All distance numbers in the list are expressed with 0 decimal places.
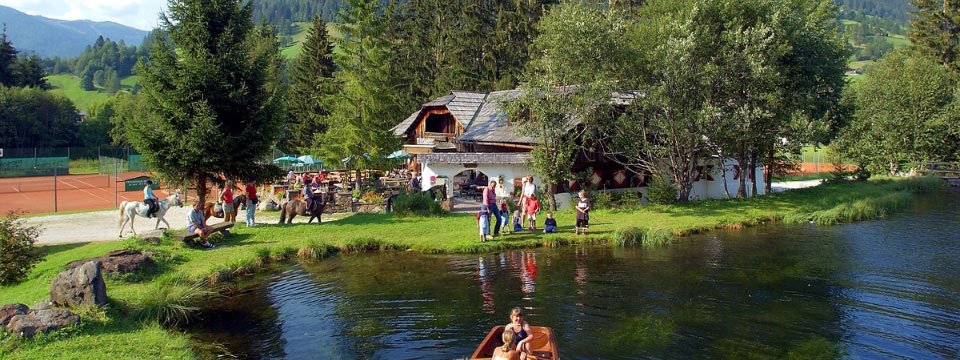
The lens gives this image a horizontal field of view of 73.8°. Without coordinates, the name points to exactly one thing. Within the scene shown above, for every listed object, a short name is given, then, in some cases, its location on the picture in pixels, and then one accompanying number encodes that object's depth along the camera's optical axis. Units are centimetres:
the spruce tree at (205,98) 2320
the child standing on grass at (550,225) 2272
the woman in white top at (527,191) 2327
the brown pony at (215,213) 2426
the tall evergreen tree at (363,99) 3438
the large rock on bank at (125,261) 1603
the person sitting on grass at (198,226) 2006
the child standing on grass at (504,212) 2248
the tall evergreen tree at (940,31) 5025
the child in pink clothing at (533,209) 2303
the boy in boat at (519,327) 1091
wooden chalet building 2906
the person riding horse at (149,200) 2167
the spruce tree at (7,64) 7819
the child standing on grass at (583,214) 2216
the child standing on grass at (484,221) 2102
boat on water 1050
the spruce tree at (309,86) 5475
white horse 2167
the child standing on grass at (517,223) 2294
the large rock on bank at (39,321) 1109
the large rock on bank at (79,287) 1259
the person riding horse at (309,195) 2508
